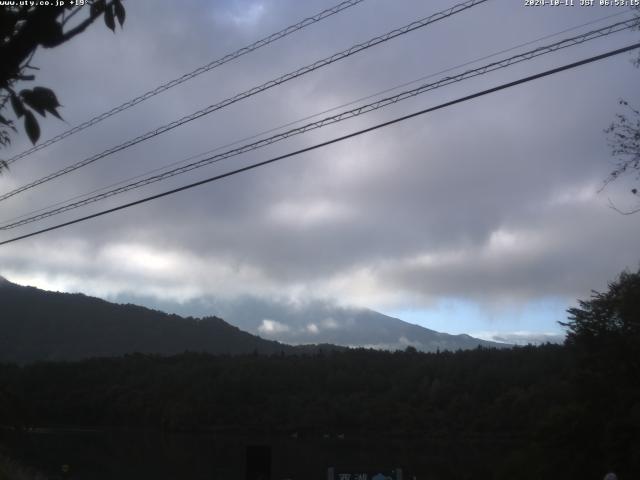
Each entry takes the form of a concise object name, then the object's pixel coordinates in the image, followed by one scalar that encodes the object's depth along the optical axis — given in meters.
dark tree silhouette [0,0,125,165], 3.57
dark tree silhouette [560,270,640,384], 27.23
